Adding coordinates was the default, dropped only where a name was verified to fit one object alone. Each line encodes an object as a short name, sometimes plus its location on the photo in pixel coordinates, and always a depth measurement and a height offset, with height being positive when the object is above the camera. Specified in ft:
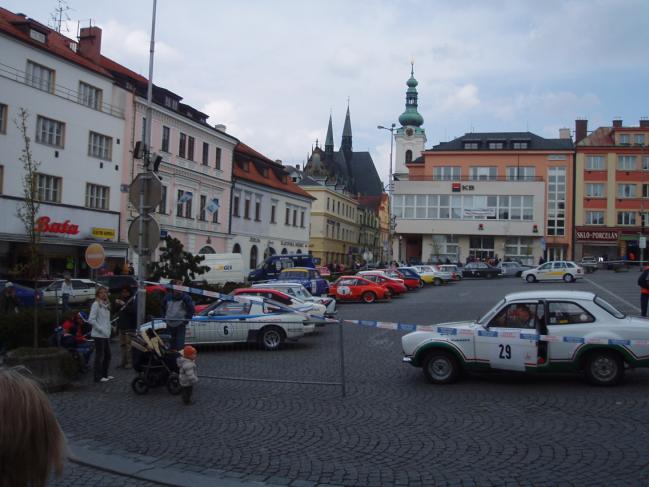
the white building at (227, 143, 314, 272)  176.55 +18.24
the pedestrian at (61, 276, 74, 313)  57.21 -3.04
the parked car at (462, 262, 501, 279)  175.22 +2.60
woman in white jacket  38.86 -4.26
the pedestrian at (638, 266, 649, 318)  61.67 -0.14
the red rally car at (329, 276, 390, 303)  105.09 -2.53
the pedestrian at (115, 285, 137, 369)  43.93 -4.40
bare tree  42.48 +1.37
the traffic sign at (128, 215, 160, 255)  43.10 +2.20
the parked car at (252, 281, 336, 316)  75.20 -2.50
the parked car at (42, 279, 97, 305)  88.22 -3.99
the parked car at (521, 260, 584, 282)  143.27 +2.50
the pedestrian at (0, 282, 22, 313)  63.02 -3.96
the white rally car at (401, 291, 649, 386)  35.06 -3.24
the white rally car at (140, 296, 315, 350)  42.73 -3.78
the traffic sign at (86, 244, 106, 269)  56.80 +0.63
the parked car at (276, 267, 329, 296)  103.71 -1.02
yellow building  280.72 +23.07
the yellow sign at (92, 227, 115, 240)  120.06 +5.90
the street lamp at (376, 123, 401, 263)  179.02 +22.92
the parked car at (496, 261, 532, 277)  183.43 +3.65
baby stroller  35.63 -5.49
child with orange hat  32.45 -5.31
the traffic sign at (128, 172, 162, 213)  43.60 +5.19
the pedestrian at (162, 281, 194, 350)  41.42 -3.02
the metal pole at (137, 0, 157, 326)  42.39 +0.24
